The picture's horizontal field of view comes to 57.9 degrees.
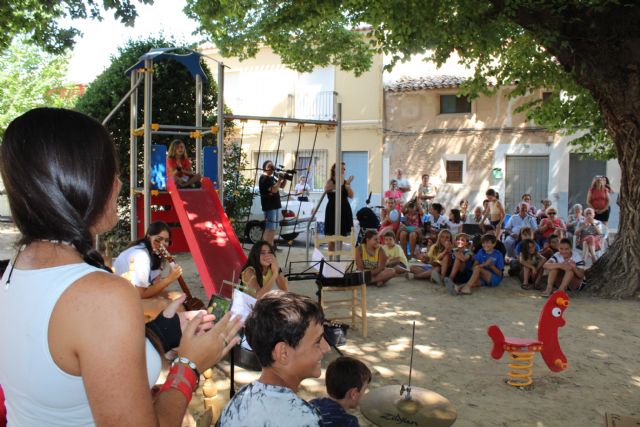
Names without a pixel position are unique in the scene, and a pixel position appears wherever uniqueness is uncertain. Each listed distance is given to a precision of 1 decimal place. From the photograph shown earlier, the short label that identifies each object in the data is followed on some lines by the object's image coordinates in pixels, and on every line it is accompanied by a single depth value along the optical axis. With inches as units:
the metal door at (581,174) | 703.7
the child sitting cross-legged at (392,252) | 386.9
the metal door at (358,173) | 831.7
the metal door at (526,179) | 724.0
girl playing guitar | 207.8
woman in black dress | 412.8
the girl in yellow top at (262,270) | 247.0
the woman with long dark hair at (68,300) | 46.2
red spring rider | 196.5
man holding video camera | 415.8
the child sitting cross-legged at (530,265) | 372.8
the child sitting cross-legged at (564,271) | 351.3
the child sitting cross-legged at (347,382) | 125.5
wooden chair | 260.1
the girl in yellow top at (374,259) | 367.9
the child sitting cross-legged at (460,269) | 366.3
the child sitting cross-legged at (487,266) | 362.0
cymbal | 143.3
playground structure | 299.7
